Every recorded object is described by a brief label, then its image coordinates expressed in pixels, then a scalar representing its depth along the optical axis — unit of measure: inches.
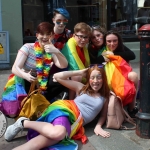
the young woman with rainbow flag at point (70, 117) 119.0
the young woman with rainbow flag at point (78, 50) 151.8
